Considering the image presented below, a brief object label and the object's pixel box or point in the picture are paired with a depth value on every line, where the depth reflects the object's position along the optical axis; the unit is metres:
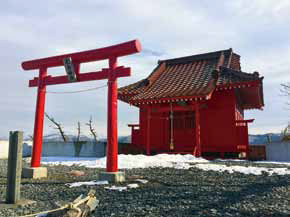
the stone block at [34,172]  6.89
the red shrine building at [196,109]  11.55
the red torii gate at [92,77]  6.31
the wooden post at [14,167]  4.29
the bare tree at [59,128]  23.10
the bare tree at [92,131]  24.55
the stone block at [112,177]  5.86
